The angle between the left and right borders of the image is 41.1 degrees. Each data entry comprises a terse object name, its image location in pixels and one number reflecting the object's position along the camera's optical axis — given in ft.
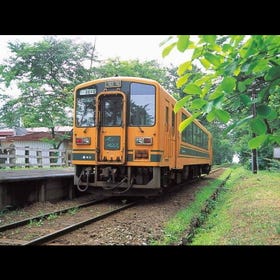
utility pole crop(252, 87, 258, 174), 58.12
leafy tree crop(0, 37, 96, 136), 70.59
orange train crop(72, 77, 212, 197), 28.25
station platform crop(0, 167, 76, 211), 25.00
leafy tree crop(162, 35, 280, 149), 6.65
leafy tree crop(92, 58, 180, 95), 71.00
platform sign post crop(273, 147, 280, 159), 31.21
